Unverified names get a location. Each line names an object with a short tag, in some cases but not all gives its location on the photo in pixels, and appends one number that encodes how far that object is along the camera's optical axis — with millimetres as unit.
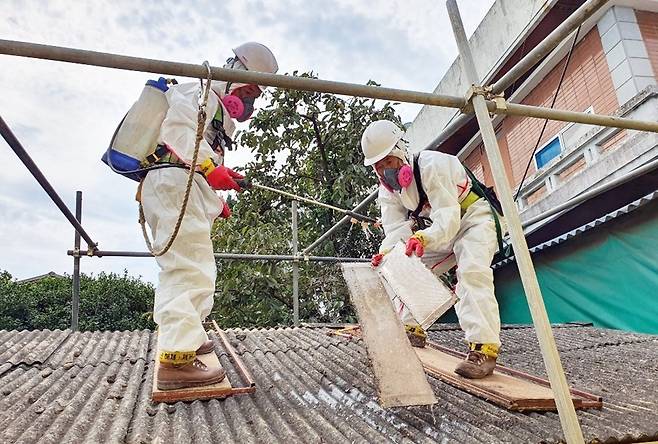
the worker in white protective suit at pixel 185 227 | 2229
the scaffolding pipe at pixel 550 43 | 1902
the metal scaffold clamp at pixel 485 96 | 2092
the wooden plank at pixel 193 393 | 2156
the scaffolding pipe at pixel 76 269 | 4367
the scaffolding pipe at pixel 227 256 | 4590
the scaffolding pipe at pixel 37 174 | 2777
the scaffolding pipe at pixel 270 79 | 1693
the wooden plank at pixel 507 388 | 2201
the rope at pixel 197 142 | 1948
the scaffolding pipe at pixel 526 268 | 1543
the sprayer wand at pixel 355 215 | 5194
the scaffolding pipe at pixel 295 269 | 5750
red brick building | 5379
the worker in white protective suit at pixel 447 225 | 2689
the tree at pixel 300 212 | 8203
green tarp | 5234
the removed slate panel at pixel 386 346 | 2104
